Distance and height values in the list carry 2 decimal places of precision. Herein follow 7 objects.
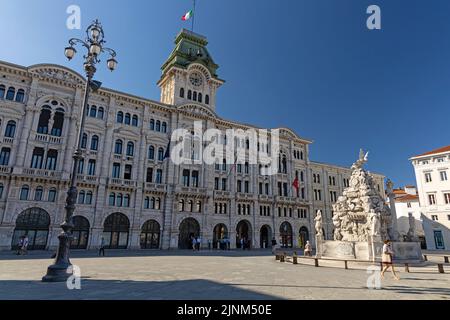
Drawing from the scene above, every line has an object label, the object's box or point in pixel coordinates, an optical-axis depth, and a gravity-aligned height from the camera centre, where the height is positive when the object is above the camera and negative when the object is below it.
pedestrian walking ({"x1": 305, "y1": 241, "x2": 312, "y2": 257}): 25.38 -1.70
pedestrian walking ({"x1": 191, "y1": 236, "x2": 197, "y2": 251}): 36.66 -1.91
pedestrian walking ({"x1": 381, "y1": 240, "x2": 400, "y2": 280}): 13.17 -1.08
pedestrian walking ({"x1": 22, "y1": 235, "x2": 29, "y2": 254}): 25.61 -1.68
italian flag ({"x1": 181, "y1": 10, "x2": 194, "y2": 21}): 42.84 +32.17
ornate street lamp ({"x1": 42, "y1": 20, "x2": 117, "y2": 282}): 11.13 +3.03
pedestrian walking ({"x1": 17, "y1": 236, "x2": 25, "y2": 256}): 25.50 -2.03
